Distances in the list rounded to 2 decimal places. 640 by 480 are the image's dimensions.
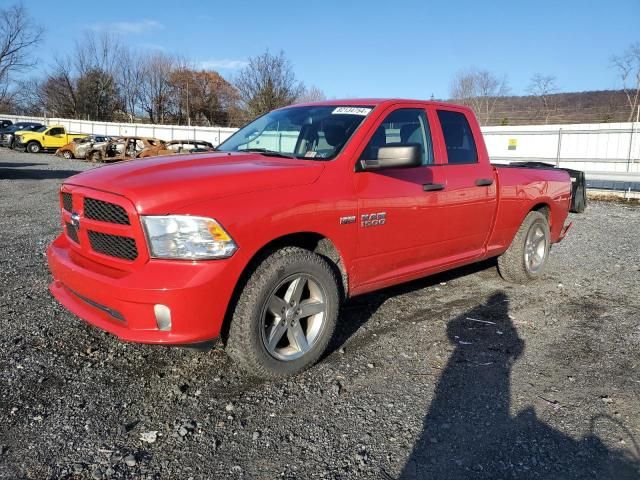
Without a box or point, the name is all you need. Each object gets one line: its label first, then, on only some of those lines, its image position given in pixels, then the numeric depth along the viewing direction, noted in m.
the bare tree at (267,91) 31.92
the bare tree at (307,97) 38.21
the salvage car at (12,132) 32.69
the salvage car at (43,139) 31.25
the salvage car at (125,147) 24.25
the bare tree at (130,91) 60.84
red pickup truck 2.84
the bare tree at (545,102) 52.96
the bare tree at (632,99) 40.53
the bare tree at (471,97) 50.75
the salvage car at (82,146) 26.87
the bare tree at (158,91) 61.56
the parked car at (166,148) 22.22
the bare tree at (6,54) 53.88
